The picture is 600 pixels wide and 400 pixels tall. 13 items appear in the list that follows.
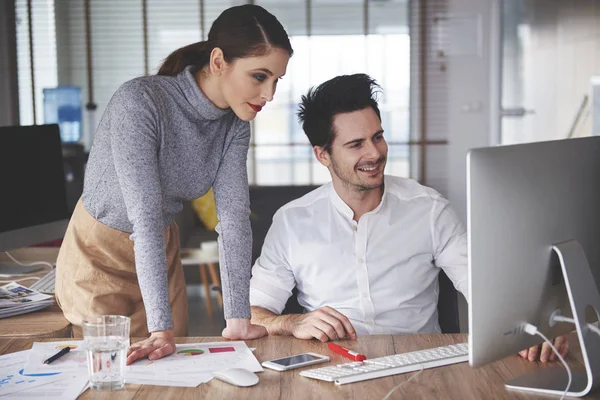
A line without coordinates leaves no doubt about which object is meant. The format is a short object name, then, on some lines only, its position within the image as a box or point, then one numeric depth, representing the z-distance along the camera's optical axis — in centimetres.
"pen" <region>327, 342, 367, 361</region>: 215
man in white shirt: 270
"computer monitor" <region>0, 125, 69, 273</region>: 297
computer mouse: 203
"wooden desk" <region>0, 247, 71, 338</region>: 240
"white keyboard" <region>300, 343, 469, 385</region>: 206
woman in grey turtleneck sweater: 223
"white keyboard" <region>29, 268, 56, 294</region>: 282
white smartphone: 211
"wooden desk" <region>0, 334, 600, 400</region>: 199
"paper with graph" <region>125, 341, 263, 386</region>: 206
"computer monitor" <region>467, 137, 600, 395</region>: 187
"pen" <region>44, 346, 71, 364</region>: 216
